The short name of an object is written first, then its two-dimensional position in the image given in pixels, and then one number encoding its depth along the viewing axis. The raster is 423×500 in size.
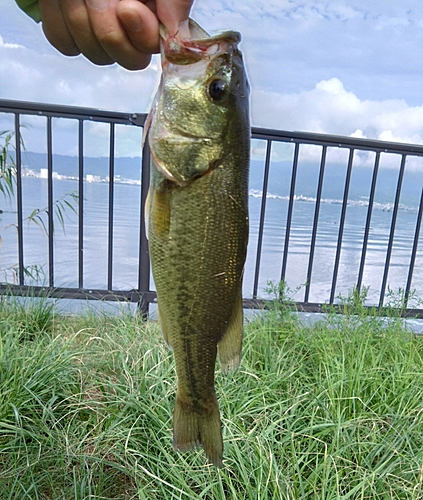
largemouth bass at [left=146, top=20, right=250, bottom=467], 0.33
